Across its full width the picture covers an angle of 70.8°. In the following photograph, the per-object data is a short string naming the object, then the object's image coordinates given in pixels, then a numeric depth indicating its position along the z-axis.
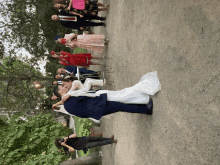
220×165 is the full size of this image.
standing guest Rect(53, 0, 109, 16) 6.26
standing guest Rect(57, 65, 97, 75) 6.78
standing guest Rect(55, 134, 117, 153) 5.39
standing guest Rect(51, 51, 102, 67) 6.45
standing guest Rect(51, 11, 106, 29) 6.81
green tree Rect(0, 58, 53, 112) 9.38
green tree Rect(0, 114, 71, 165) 3.90
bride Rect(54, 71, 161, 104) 3.22
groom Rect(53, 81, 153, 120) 3.50
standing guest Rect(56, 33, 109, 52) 6.40
